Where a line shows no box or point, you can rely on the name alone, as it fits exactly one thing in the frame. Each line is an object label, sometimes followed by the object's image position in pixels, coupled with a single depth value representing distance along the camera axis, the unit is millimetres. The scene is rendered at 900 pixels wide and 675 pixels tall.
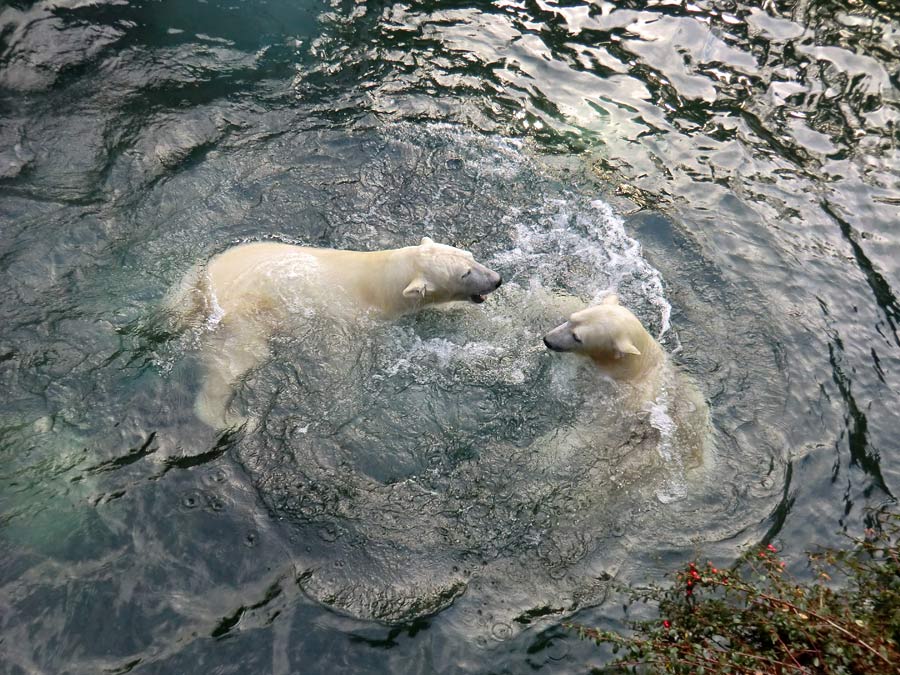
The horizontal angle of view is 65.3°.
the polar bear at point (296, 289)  6785
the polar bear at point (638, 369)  6664
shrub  4043
